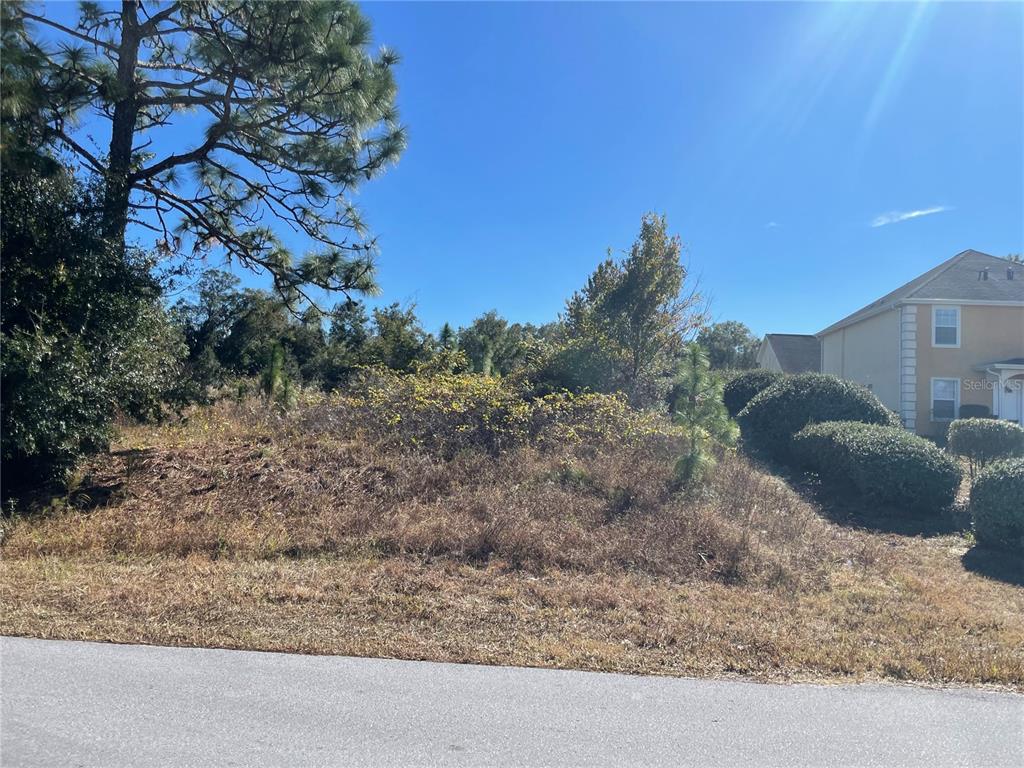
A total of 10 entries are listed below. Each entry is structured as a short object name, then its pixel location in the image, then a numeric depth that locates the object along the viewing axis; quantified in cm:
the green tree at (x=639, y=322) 1309
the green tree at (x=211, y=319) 2318
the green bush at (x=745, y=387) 1513
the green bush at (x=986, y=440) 981
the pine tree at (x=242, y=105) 705
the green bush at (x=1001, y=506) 659
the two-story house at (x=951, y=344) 1914
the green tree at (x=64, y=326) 618
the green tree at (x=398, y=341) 1866
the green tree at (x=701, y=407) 828
